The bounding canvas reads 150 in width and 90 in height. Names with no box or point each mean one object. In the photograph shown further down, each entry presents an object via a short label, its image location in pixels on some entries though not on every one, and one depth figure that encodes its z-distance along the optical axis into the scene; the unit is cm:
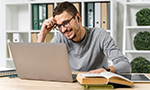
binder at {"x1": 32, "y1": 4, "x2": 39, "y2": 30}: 315
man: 168
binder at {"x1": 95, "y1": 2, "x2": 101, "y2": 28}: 296
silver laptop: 117
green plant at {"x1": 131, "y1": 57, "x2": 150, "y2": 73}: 287
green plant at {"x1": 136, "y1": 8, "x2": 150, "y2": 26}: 288
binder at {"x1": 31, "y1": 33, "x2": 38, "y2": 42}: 318
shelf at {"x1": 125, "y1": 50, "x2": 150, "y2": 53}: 289
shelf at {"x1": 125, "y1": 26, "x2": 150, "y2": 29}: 291
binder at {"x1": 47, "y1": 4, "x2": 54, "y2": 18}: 310
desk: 109
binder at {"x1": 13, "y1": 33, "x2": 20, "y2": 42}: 325
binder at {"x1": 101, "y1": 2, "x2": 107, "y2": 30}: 295
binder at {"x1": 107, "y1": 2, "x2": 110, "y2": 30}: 296
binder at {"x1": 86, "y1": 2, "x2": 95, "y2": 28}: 299
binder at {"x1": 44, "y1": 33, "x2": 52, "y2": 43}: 319
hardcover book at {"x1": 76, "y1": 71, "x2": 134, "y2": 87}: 103
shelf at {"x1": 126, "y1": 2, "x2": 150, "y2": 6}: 291
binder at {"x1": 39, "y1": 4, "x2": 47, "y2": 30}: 312
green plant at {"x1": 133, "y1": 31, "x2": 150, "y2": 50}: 289
